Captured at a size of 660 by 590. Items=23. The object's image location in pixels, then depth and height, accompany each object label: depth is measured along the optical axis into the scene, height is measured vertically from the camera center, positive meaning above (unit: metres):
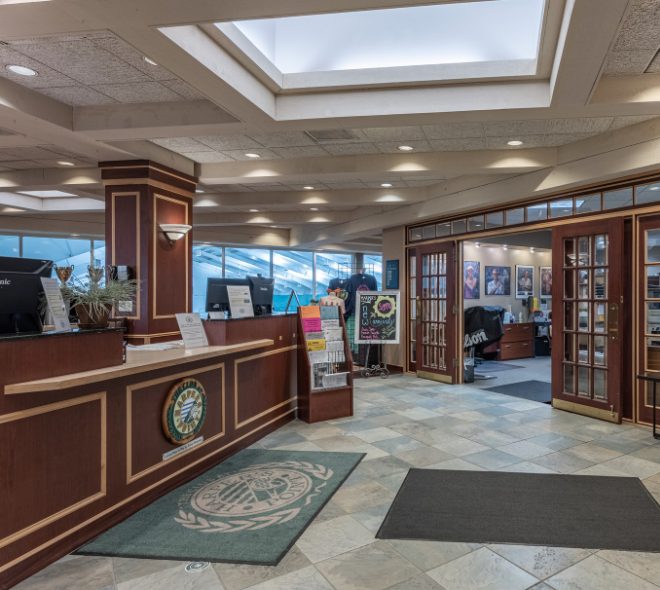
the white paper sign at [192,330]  3.73 -0.28
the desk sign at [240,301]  4.48 -0.04
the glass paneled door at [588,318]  5.00 -0.25
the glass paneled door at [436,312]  7.39 -0.26
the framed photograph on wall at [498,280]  10.28 +0.38
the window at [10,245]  9.43 +1.09
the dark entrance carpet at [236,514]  2.56 -1.43
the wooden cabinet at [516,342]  9.98 -1.03
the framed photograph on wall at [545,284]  11.16 +0.31
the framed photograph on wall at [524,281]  10.73 +0.37
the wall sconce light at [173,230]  5.40 +0.80
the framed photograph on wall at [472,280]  9.92 +0.37
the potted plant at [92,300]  2.94 -0.02
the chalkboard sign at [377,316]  7.85 -0.34
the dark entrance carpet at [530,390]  6.39 -1.42
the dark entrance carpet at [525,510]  2.71 -1.43
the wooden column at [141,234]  5.22 +0.73
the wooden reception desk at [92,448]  2.28 -0.93
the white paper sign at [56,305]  2.74 -0.05
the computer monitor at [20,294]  2.56 +0.02
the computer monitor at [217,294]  4.85 +0.03
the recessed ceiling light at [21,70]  3.32 +1.69
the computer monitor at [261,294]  5.16 +0.03
